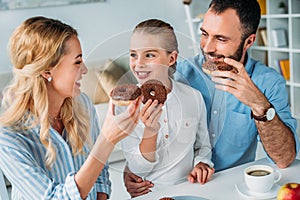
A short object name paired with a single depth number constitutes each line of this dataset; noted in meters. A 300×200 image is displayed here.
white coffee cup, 1.10
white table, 1.12
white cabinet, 3.49
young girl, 1.01
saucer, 1.10
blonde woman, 1.08
